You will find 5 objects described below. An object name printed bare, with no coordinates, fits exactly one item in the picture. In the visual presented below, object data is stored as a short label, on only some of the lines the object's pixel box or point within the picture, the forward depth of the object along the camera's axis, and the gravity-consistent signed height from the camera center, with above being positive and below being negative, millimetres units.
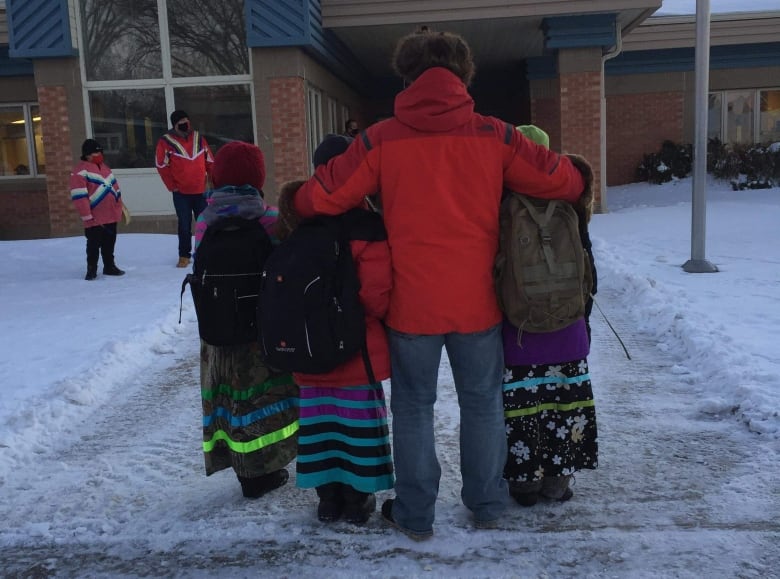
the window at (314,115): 12875 +1075
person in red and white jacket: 8711 +166
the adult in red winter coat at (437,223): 2627 -185
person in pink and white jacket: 8523 -187
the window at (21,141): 15110 +910
